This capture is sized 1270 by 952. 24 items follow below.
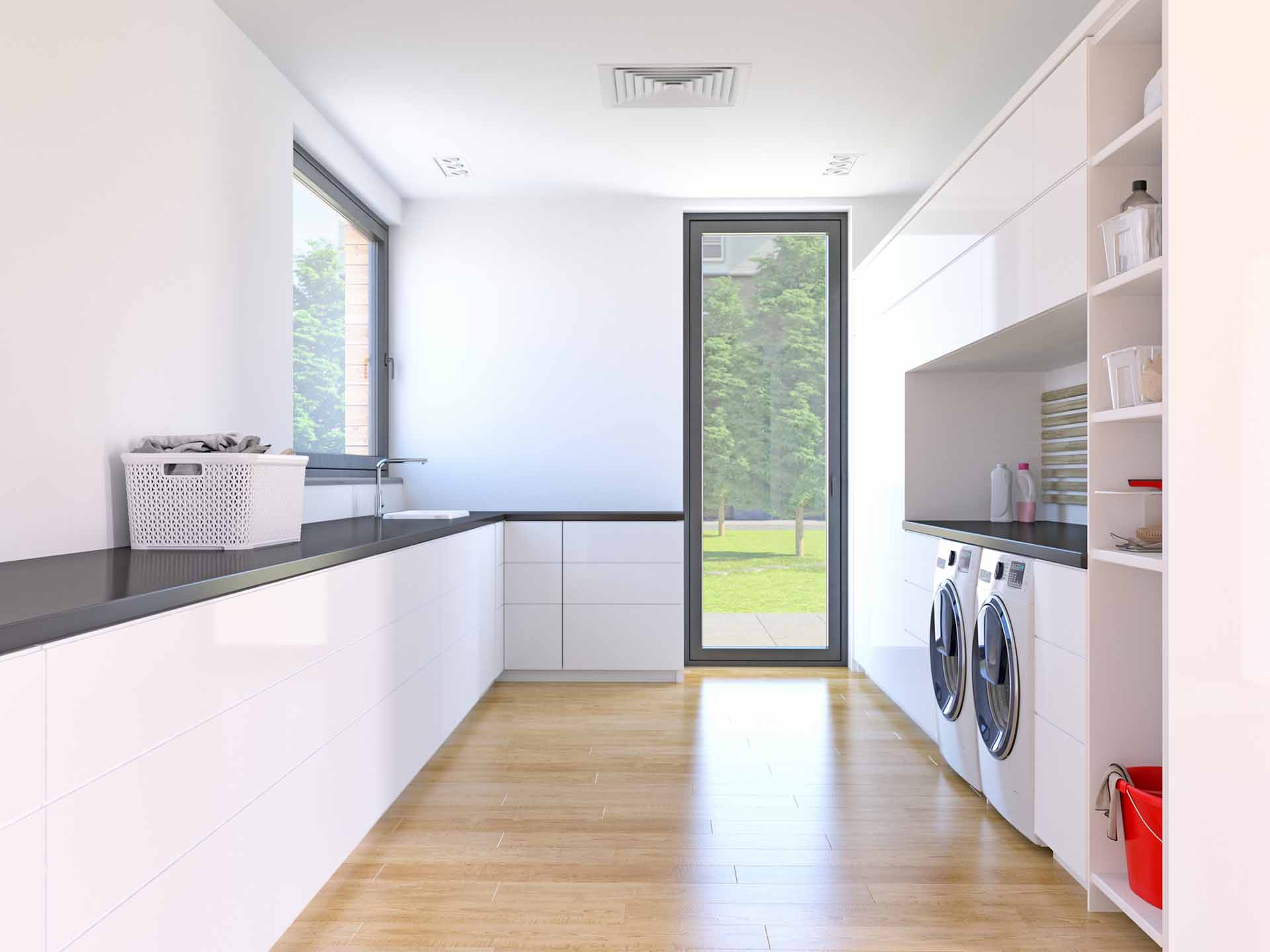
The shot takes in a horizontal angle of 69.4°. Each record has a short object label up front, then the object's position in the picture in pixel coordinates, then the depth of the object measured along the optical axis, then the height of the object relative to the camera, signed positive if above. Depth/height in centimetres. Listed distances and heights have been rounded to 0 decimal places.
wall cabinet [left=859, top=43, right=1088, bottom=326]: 221 +87
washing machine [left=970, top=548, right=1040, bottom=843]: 247 -59
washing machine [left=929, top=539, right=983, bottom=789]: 291 -59
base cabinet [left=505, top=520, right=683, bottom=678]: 452 -60
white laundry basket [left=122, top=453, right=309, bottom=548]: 216 -6
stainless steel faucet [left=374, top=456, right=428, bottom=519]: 384 -5
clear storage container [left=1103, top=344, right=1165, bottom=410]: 192 +22
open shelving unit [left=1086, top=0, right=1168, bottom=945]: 206 -8
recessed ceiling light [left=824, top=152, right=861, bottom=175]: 422 +147
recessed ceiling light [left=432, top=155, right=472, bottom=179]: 425 +146
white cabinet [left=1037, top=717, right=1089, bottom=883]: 214 -78
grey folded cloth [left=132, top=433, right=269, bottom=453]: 224 +7
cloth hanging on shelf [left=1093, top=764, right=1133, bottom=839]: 203 -72
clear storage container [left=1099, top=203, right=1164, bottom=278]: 192 +51
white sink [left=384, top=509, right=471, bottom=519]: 423 -19
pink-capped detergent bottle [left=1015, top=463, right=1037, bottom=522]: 364 -8
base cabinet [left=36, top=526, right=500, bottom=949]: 117 -49
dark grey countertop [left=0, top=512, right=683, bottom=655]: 116 -18
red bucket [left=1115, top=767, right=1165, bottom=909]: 186 -75
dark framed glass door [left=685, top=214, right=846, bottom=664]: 498 +20
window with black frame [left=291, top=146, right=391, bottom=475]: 377 +69
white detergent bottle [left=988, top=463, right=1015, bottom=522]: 367 -7
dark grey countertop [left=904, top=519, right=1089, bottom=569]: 225 -18
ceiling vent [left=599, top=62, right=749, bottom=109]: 330 +146
